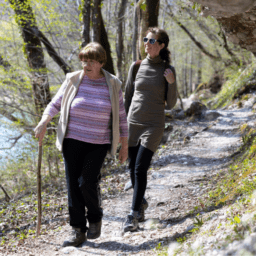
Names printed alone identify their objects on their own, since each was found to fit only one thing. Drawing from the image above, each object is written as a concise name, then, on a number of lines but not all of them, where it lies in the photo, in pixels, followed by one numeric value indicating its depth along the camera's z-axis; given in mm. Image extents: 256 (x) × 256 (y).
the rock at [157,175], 11367
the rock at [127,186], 11023
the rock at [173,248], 5328
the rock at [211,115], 17822
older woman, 6125
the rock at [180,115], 18216
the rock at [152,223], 7252
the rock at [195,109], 18344
